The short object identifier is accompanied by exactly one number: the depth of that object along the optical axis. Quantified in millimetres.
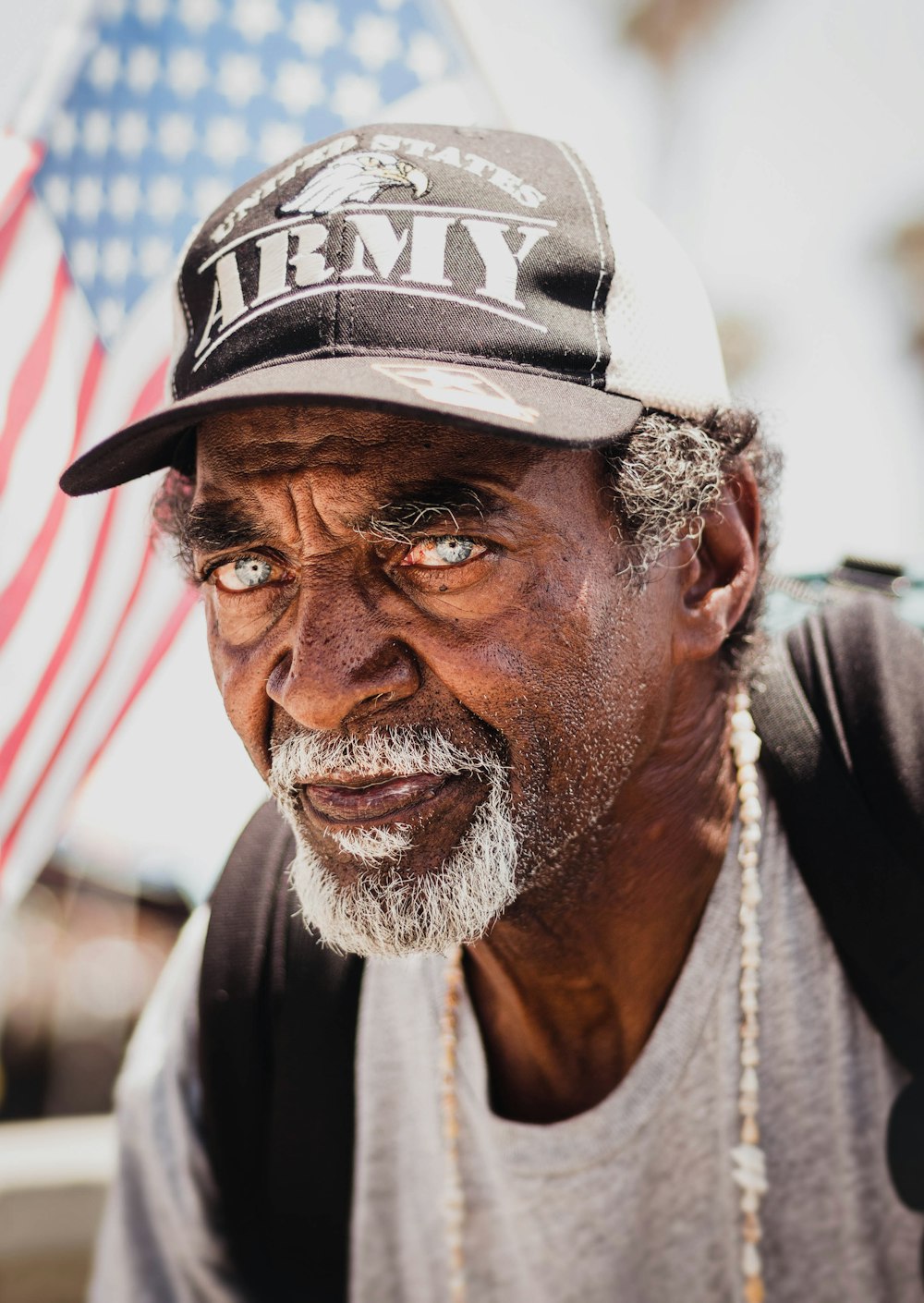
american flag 706
